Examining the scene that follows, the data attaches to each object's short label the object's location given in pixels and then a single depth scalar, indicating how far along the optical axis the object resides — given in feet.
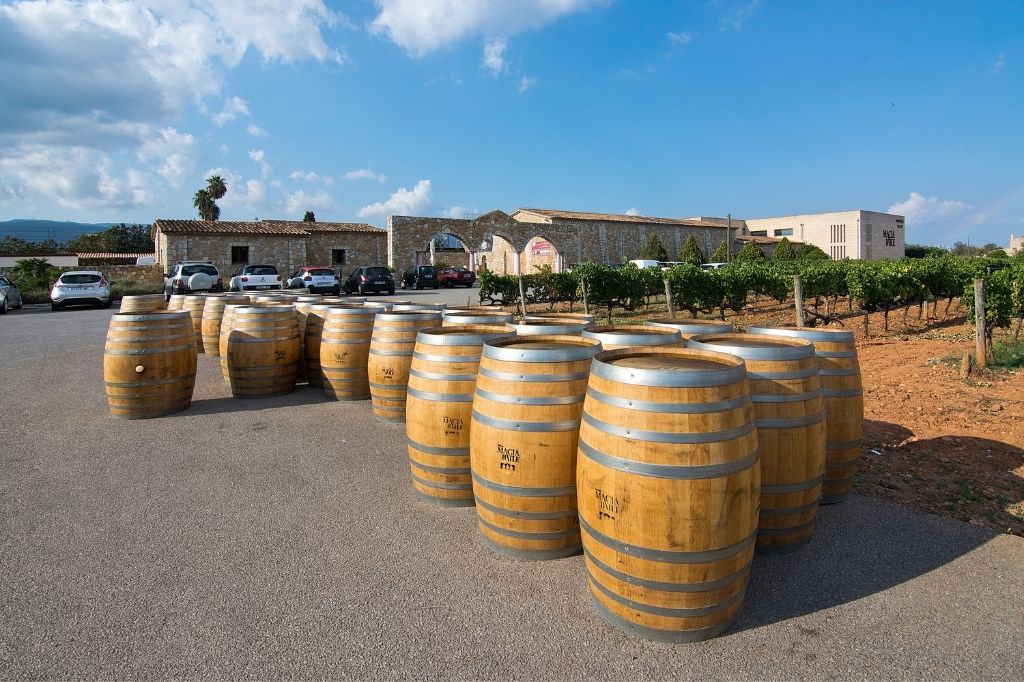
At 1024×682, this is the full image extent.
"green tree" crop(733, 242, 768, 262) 147.23
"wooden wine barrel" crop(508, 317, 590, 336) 13.18
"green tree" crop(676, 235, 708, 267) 144.52
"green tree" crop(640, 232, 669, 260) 150.61
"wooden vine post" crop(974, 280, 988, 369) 26.48
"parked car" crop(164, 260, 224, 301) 75.31
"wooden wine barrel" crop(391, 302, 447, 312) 22.18
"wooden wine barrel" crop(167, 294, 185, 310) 34.22
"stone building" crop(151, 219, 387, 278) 106.32
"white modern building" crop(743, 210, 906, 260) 207.82
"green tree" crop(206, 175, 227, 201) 178.60
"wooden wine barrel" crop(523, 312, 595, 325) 16.82
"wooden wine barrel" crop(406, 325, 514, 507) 12.37
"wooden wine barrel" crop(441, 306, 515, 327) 18.29
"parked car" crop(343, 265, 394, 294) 92.07
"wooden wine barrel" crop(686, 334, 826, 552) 9.93
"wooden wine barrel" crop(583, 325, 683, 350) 11.76
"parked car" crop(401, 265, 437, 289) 112.98
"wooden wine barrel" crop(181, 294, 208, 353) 33.76
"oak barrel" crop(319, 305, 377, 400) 21.72
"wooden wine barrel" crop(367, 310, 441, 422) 18.40
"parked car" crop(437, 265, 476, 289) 117.39
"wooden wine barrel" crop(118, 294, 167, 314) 30.14
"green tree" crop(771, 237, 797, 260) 158.20
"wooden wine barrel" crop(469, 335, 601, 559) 9.98
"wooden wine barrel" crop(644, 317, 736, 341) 13.82
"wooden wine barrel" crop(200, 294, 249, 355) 31.32
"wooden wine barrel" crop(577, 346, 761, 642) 7.86
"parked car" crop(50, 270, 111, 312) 69.87
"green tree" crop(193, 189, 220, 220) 178.19
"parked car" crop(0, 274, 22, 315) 67.46
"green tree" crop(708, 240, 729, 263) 176.20
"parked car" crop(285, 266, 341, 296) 82.99
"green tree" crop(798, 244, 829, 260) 164.66
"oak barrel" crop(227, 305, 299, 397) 22.62
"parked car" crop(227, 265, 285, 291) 76.59
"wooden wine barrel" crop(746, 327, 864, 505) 12.26
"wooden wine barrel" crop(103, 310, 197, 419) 19.75
